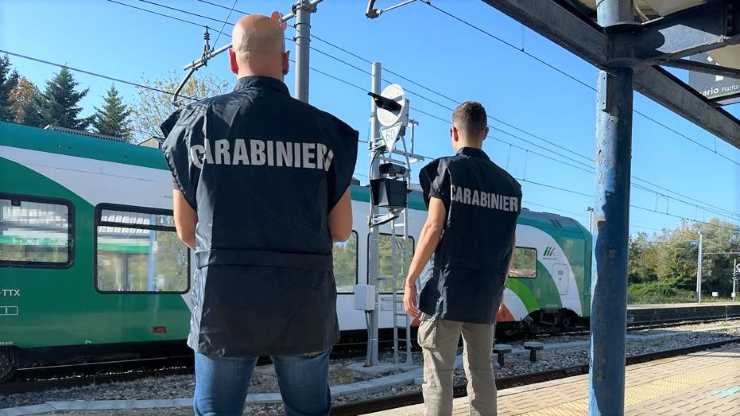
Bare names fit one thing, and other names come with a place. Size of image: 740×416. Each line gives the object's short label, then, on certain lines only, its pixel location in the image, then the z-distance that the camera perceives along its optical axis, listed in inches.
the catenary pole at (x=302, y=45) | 334.0
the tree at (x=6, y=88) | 1653.5
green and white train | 294.5
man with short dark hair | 118.9
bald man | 70.2
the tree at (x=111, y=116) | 1871.3
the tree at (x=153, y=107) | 1231.5
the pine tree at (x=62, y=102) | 1814.7
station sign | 194.1
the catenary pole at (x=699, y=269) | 1917.4
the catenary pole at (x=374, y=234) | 362.9
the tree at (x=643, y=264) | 2586.1
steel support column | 135.1
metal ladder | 363.3
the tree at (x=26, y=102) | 1763.0
